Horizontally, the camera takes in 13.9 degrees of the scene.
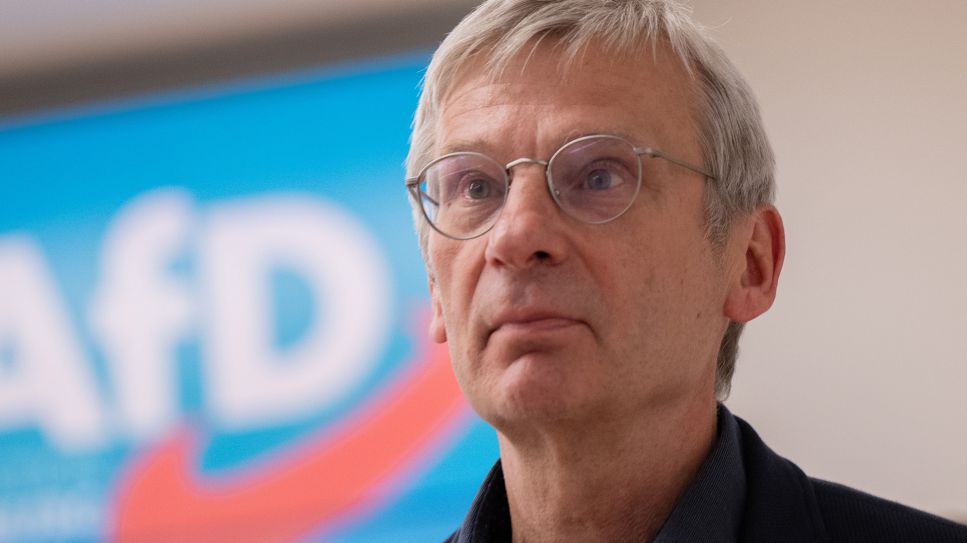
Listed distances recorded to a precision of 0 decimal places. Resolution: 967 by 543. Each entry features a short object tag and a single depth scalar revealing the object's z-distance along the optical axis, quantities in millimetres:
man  1931
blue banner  2916
